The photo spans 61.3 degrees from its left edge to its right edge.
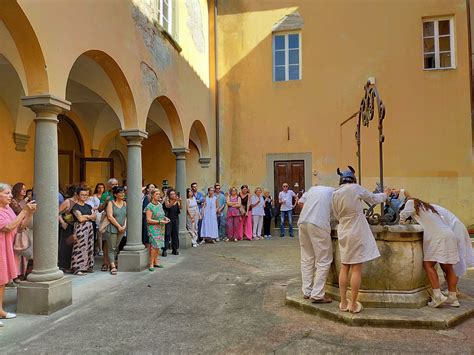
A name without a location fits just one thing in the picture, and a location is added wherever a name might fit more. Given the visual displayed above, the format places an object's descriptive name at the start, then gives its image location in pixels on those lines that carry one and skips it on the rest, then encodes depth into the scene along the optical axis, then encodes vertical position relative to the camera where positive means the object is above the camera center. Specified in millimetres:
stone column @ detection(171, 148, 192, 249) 10461 +26
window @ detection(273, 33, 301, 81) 13758 +4497
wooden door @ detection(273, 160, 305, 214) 13406 +404
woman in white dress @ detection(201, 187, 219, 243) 11516 -882
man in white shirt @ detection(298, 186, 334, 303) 4832 -653
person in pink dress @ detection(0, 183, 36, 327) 4625 -522
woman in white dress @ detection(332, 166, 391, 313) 4430 -572
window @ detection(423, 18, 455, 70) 12859 +4584
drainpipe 14070 +2852
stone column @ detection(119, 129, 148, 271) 7582 -419
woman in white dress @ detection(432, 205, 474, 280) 5109 -740
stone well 4777 -1007
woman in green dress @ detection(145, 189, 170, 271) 7570 -677
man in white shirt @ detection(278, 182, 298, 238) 12352 -571
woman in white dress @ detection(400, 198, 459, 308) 4734 -772
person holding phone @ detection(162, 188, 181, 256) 9070 -673
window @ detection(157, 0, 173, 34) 9533 +4334
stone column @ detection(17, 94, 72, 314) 5035 -330
